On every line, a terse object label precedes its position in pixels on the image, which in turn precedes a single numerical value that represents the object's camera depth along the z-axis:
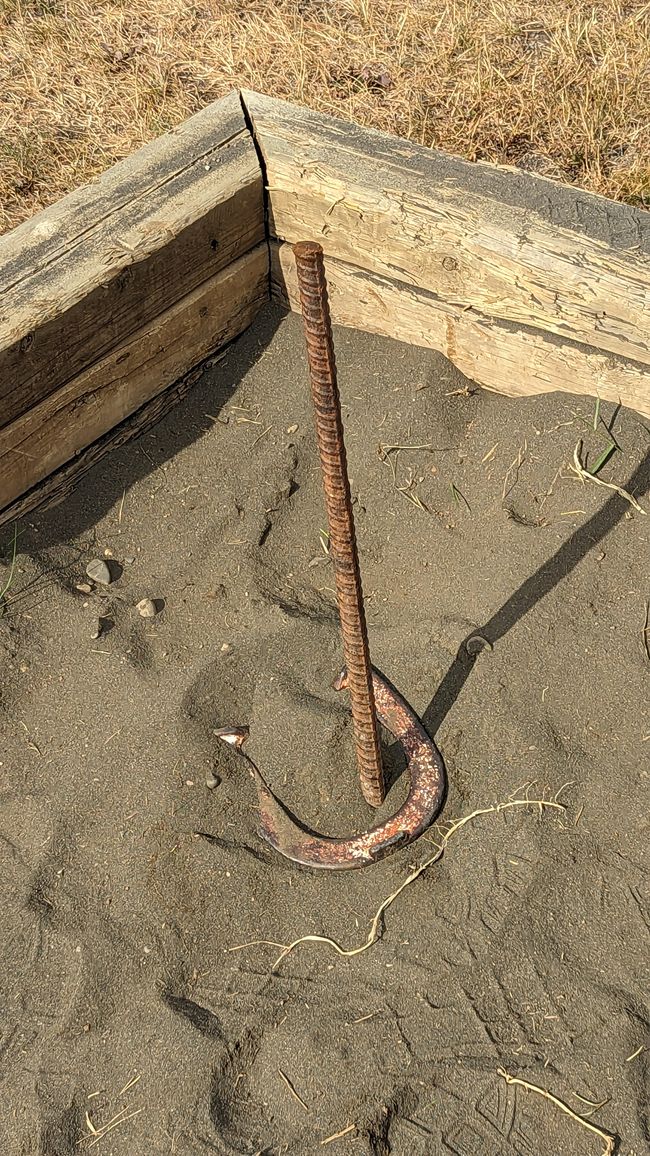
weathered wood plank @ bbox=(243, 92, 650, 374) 2.27
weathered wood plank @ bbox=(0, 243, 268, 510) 2.43
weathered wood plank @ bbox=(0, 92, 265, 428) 2.31
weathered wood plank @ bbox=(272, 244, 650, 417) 2.40
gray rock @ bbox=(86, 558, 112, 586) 2.49
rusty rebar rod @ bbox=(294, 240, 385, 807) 1.41
